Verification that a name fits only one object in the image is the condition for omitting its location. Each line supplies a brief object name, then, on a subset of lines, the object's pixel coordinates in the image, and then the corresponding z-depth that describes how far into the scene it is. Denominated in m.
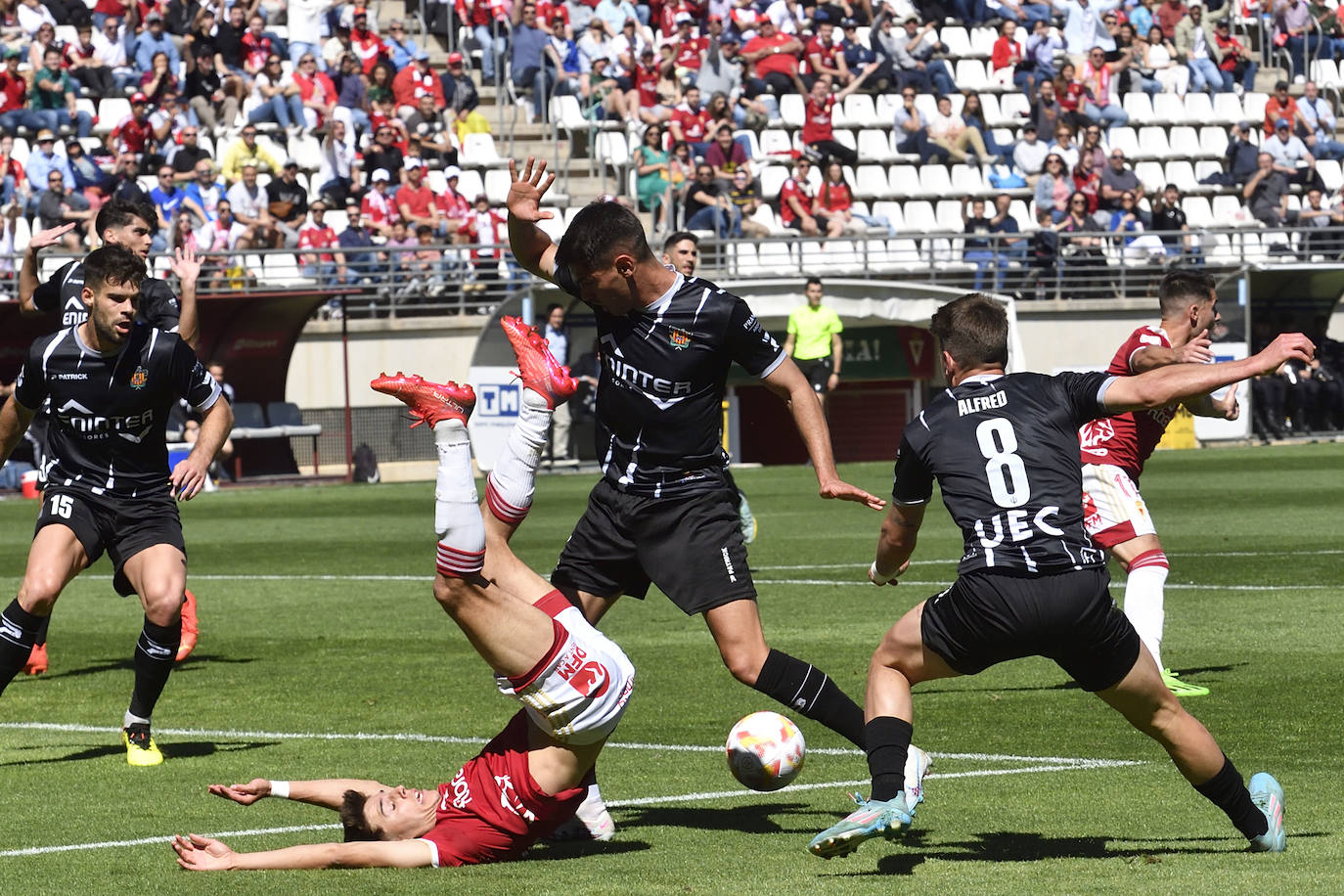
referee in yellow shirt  50.06
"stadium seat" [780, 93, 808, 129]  68.44
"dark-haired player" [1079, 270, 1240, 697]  18.39
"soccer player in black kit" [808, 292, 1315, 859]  11.90
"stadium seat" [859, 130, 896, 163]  68.50
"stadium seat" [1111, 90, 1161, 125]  73.12
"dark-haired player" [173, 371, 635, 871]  12.14
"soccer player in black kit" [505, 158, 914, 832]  13.91
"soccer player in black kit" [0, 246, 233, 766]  17.00
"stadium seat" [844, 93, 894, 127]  69.31
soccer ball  13.28
